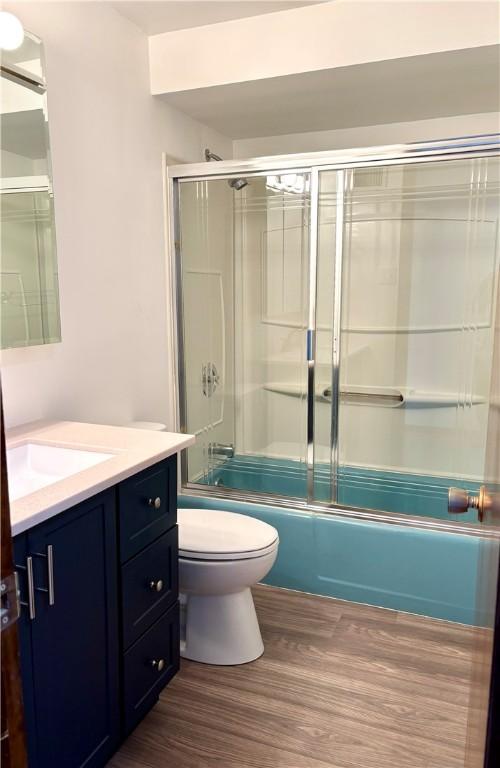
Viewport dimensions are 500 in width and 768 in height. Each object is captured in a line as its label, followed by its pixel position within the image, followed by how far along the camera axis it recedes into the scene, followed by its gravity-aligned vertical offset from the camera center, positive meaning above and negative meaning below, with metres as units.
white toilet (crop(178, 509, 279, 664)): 1.95 -0.98
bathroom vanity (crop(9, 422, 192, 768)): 1.24 -0.73
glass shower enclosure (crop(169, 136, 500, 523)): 2.80 -0.17
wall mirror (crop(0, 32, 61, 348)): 1.74 +0.29
